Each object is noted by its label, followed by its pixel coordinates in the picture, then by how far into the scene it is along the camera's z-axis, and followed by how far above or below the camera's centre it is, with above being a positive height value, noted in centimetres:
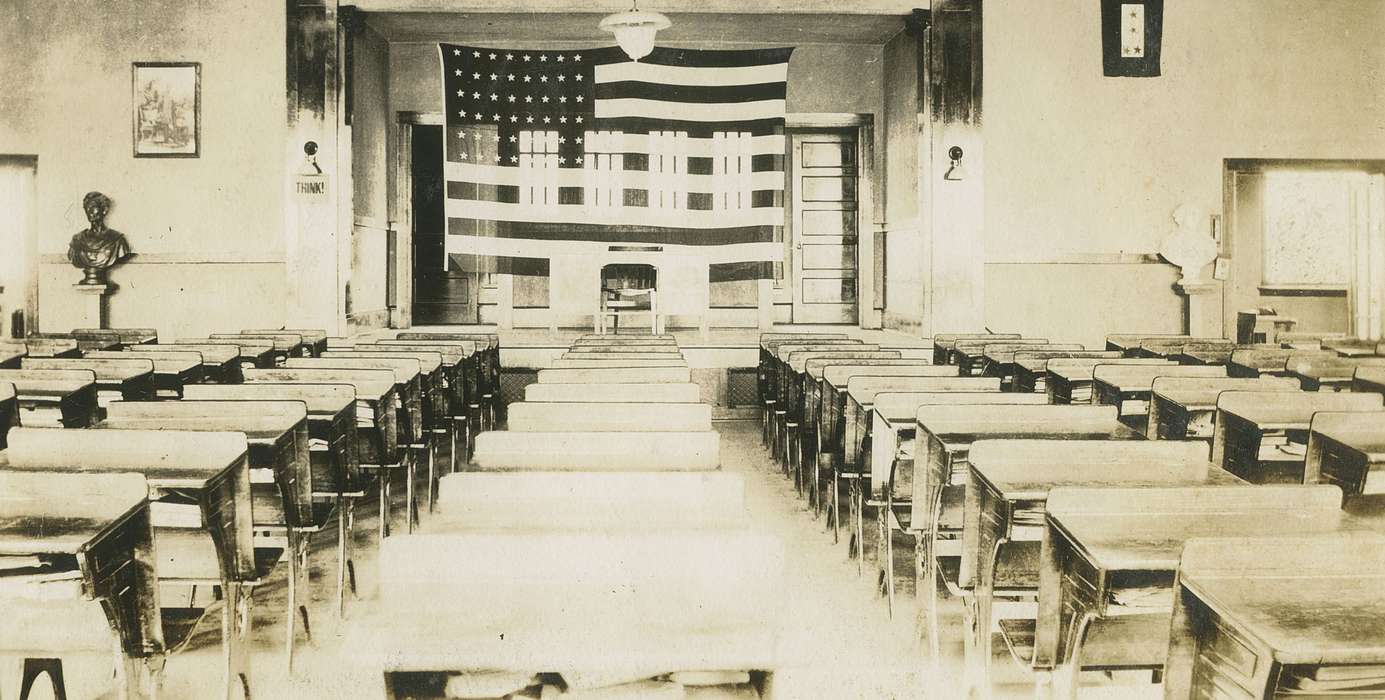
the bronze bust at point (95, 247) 934 +75
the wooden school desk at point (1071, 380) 462 -29
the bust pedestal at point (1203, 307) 958 +16
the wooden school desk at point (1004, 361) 549 -24
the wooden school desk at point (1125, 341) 673 -14
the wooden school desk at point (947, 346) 667 -18
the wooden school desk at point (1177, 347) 596 -17
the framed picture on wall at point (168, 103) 950 +226
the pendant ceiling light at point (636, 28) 721 +232
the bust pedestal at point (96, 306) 943 +16
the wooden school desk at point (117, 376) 430 -26
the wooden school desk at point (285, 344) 623 -16
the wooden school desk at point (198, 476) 260 -44
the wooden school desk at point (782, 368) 609 -32
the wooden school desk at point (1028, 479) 260 -46
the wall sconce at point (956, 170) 921 +152
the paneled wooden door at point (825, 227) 1164 +120
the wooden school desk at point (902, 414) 354 -37
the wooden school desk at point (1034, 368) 502 -25
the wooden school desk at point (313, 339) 664 -13
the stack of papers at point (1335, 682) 153 -60
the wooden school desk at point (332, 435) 352 -44
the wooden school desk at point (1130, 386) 429 -30
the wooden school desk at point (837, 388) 442 -32
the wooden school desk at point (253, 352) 563 -19
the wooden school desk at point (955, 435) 311 -40
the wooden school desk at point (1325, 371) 479 -26
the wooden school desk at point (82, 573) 205 -59
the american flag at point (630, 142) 897 +177
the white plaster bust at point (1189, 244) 955 +81
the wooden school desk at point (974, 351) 610 -20
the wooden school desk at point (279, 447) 314 -43
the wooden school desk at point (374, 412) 412 -41
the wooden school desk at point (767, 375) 695 -42
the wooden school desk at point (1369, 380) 443 -28
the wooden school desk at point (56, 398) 393 -33
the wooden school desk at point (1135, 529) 208 -48
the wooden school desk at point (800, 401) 523 -48
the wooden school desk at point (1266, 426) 349 -41
